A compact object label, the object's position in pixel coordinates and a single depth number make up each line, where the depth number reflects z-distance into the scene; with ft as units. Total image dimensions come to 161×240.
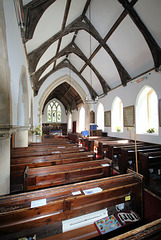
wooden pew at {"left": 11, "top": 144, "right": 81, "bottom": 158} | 10.52
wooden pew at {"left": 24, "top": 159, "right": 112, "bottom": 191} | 6.19
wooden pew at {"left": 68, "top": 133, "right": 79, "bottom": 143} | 26.40
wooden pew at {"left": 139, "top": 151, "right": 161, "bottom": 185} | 9.95
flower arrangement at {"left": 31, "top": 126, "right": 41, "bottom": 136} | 24.41
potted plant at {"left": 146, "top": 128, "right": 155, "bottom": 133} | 18.65
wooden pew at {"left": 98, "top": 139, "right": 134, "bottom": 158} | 14.27
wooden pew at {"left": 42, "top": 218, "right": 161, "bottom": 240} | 2.91
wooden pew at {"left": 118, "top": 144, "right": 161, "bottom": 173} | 11.47
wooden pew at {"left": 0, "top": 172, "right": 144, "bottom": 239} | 3.58
